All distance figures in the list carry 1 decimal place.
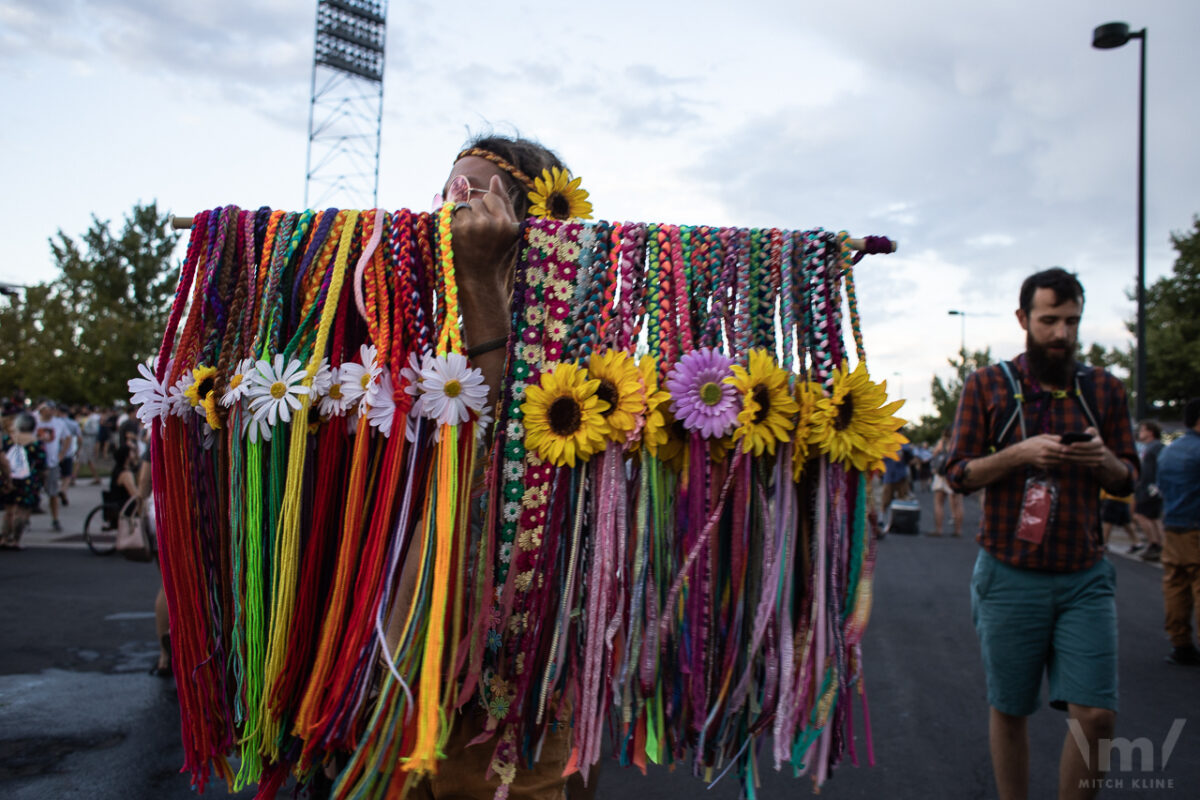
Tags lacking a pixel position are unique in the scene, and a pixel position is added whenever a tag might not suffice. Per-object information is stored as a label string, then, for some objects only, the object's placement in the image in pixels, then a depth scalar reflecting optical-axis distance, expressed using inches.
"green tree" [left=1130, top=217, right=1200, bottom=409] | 993.5
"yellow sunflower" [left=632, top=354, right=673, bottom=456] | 53.9
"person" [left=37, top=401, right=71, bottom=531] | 450.7
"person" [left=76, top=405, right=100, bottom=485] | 769.6
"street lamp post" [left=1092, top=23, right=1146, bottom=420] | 414.9
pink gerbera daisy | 53.6
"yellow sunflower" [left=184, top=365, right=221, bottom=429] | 55.9
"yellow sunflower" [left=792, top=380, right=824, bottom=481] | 54.1
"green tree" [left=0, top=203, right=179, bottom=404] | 980.6
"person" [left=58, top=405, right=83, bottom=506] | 586.6
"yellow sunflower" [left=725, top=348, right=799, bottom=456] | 53.7
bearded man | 96.4
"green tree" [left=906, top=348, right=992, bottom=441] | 1787.6
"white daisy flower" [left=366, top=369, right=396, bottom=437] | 53.8
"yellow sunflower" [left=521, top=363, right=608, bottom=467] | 53.5
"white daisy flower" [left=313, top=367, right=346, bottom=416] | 55.4
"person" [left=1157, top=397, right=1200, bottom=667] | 218.8
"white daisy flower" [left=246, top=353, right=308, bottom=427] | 54.8
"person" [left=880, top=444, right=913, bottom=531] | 484.3
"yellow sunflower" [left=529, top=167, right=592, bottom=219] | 67.1
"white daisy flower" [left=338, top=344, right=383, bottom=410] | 54.4
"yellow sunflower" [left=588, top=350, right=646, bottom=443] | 53.6
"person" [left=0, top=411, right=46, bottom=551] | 363.9
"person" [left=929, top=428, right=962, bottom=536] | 519.5
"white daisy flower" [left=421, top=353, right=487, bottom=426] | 53.1
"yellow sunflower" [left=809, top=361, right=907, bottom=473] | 53.5
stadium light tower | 968.9
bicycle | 364.8
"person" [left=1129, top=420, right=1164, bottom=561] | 338.3
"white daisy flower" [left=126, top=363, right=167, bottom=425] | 56.7
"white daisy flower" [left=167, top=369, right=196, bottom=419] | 56.9
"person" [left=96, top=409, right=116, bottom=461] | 712.4
